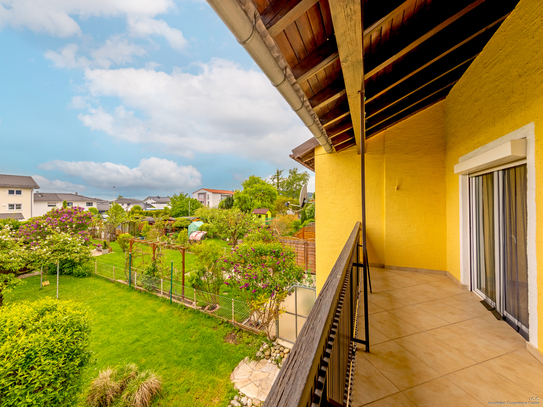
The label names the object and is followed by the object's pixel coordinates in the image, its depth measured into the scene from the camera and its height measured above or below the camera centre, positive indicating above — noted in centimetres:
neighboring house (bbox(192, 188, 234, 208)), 4562 +276
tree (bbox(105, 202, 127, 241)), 1780 -92
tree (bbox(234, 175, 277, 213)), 2739 +166
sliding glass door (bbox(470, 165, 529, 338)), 204 -37
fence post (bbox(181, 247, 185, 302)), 800 -307
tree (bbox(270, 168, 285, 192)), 3281 +445
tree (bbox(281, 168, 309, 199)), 3173 +388
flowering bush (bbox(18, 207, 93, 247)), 824 -81
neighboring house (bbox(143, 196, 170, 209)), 5678 +168
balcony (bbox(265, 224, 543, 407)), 56 -120
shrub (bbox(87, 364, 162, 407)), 412 -359
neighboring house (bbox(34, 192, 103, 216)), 3262 +100
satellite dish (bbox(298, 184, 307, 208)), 748 +44
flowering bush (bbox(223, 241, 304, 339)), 563 -179
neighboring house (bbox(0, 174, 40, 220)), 2523 +127
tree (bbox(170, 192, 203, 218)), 3003 +48
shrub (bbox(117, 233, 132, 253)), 1342 -223
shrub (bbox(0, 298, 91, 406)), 273 -205
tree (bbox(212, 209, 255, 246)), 1464 -103
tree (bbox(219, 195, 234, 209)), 2976 +73
